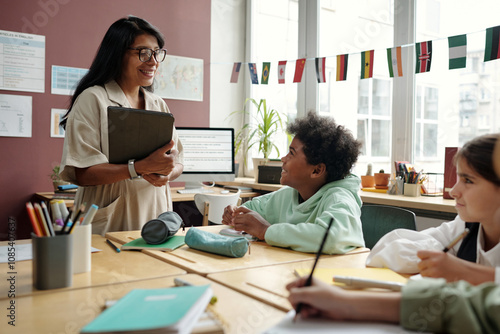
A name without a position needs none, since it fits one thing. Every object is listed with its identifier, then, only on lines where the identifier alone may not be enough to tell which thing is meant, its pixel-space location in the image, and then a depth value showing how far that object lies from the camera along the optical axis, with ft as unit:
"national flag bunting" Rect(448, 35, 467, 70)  9.13
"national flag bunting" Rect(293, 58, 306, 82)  12.71
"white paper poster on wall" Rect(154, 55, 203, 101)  13.96
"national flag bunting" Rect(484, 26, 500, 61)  8.48
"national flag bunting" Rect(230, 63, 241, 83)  14.28
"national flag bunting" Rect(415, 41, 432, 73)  9.89
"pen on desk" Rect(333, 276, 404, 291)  3.40
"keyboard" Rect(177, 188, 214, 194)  12.03
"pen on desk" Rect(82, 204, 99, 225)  3.91
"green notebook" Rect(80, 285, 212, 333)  2.47
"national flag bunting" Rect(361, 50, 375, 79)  11.01
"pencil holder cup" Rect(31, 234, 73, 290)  3.48
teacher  6.02
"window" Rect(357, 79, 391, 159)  11.90
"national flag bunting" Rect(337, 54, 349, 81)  11.51
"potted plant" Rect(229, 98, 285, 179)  13.87
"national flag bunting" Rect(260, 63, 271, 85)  13.26
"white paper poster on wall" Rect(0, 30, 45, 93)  11.41
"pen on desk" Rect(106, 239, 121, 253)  4.90
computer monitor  12.17
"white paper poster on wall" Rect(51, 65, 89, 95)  12.08
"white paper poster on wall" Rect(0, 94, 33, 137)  11.37
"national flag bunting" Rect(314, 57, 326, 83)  12.27
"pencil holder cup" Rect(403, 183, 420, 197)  9.71
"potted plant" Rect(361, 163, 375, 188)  11.12
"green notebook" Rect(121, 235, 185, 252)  4.97
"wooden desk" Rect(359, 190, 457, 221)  8.27
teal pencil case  4.69
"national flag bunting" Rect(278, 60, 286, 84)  13.16
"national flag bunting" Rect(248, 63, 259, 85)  13.50
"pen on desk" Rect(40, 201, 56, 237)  3.55
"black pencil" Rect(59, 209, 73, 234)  3.63
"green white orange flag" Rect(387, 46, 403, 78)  10.48
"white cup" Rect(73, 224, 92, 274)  3.93
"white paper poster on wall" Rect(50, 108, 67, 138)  12.03
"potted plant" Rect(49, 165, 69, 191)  11.08
